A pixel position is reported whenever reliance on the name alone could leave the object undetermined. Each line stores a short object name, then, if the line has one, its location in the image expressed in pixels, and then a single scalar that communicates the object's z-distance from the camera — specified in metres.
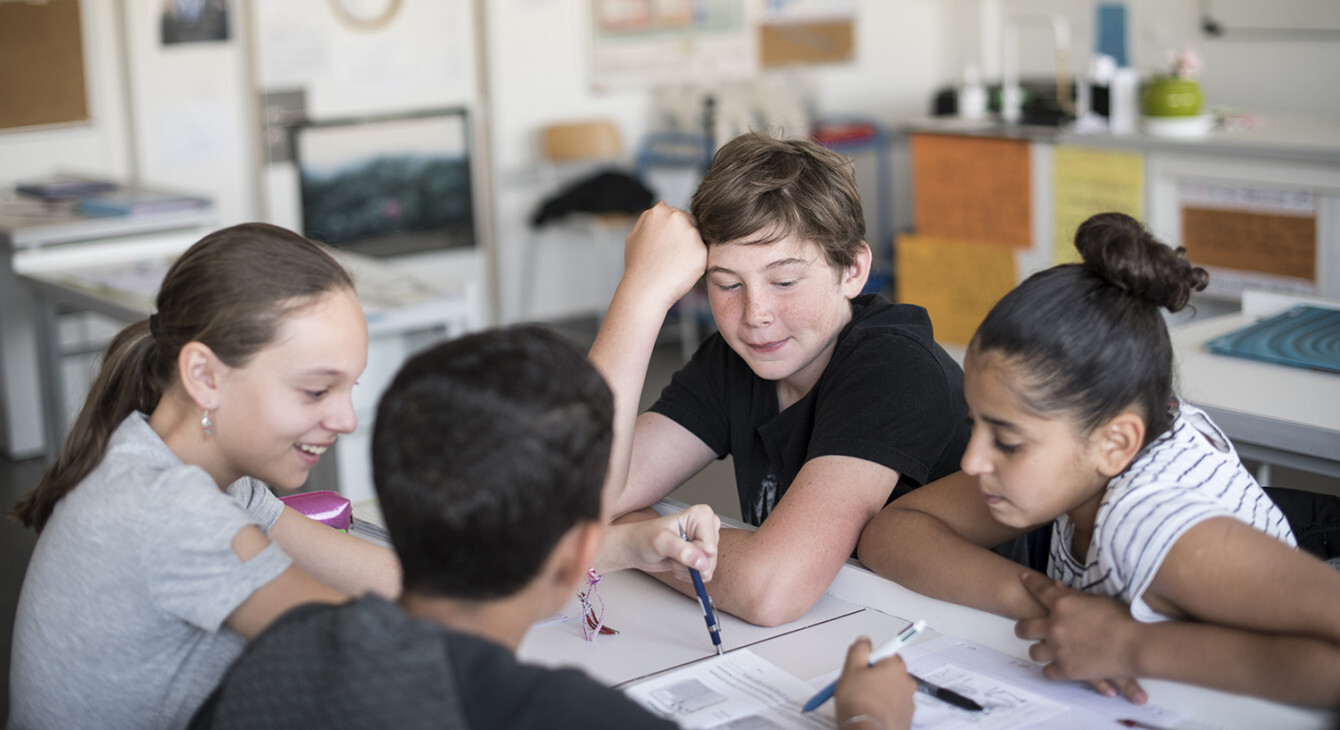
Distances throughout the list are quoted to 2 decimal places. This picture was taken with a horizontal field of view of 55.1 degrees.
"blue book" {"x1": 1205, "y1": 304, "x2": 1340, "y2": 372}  2.07
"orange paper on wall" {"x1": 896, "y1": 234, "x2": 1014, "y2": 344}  4.75
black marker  1.10
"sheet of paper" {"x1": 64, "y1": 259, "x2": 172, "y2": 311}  3.15
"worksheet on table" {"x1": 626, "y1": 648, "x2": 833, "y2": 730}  1.10
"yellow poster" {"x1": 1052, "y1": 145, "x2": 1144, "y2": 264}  4.27
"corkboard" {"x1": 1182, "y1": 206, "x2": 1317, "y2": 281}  3.94
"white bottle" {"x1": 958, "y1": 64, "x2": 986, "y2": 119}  4.84
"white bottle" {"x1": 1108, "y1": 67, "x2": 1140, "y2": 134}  4.36
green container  4.13
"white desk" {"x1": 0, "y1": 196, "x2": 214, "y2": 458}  3.55
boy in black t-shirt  1.43
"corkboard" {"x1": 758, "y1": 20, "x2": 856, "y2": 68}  5.96
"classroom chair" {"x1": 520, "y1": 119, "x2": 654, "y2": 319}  5.11
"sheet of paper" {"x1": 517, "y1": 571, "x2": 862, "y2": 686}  1.25
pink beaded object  1.33
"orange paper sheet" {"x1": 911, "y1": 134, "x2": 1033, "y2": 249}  4.60
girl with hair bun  1.03
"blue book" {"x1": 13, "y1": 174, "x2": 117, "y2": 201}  3.87
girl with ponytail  1.12
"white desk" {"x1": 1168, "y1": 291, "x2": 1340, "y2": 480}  1.79
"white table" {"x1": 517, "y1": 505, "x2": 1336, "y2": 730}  1.24
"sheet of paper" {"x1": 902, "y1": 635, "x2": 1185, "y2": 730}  1.08
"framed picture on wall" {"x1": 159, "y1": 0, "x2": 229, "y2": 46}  4.48
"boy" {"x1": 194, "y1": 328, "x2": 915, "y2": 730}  0.79
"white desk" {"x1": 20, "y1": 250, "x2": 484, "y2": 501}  2.90
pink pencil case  1.63
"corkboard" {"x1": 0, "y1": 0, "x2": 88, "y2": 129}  4.17
